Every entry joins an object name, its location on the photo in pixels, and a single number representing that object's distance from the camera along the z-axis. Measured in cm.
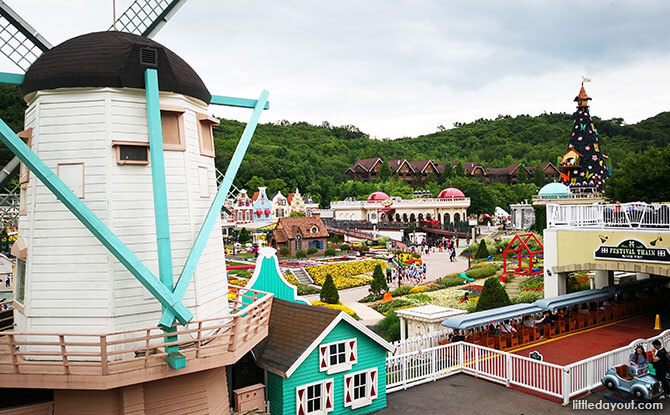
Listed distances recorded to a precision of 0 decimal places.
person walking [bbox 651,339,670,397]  1187
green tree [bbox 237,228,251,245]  6032
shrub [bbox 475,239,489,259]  4466
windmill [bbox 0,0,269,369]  822
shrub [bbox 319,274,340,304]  2706
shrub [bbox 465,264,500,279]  3555
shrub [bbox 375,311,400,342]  1967
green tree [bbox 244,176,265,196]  9381
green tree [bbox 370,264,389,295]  3119
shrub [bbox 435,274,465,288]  3357
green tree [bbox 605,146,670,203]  3247
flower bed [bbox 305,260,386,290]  3678
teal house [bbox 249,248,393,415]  1084
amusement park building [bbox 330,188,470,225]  7156
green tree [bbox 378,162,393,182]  10381
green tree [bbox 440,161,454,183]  10062
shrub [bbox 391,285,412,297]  3172
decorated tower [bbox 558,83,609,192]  4700
